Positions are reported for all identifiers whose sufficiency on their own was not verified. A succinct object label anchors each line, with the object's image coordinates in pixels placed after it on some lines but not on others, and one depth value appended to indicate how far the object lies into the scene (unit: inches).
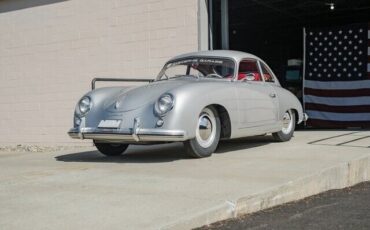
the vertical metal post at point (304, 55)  517.7
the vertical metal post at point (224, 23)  471.3
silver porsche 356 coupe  247.4
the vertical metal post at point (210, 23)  451.8
